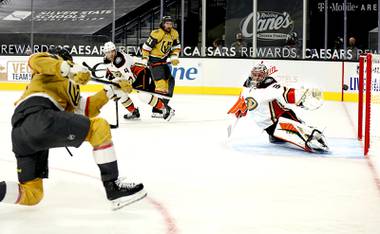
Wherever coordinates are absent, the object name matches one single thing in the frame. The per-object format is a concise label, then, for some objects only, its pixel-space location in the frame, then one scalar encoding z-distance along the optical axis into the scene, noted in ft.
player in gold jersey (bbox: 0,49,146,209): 23.39
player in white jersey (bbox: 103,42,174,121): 52.08
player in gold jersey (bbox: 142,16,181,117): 58.65
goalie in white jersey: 38.88
